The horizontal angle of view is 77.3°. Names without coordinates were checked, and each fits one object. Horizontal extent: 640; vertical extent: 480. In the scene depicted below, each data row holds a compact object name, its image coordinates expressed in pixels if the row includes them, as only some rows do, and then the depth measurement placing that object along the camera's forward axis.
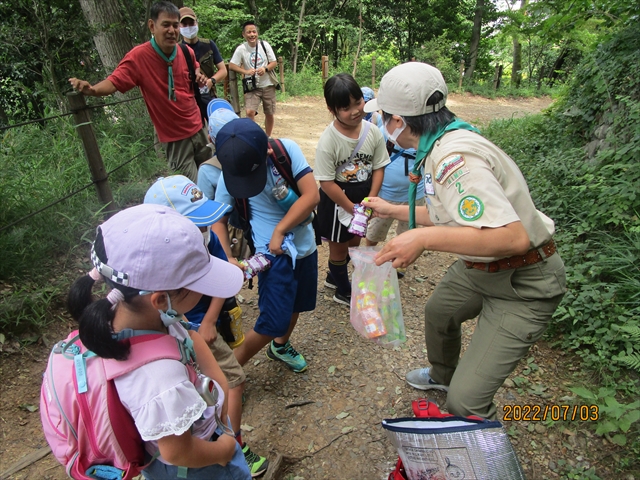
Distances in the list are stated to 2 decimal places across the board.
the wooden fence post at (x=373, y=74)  15.34
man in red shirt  3.70
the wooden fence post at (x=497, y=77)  17.00
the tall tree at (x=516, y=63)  19.45
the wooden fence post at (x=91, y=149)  3.19
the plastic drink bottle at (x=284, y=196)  2.22
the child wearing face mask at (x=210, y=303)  1.84
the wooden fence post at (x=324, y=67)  14.16
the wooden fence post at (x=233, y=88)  8.05
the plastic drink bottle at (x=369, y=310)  2.38
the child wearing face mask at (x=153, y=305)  1.00
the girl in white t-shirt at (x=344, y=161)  2.83
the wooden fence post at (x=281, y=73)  12.69
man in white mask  5.17
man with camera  6.77
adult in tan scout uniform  1.46
